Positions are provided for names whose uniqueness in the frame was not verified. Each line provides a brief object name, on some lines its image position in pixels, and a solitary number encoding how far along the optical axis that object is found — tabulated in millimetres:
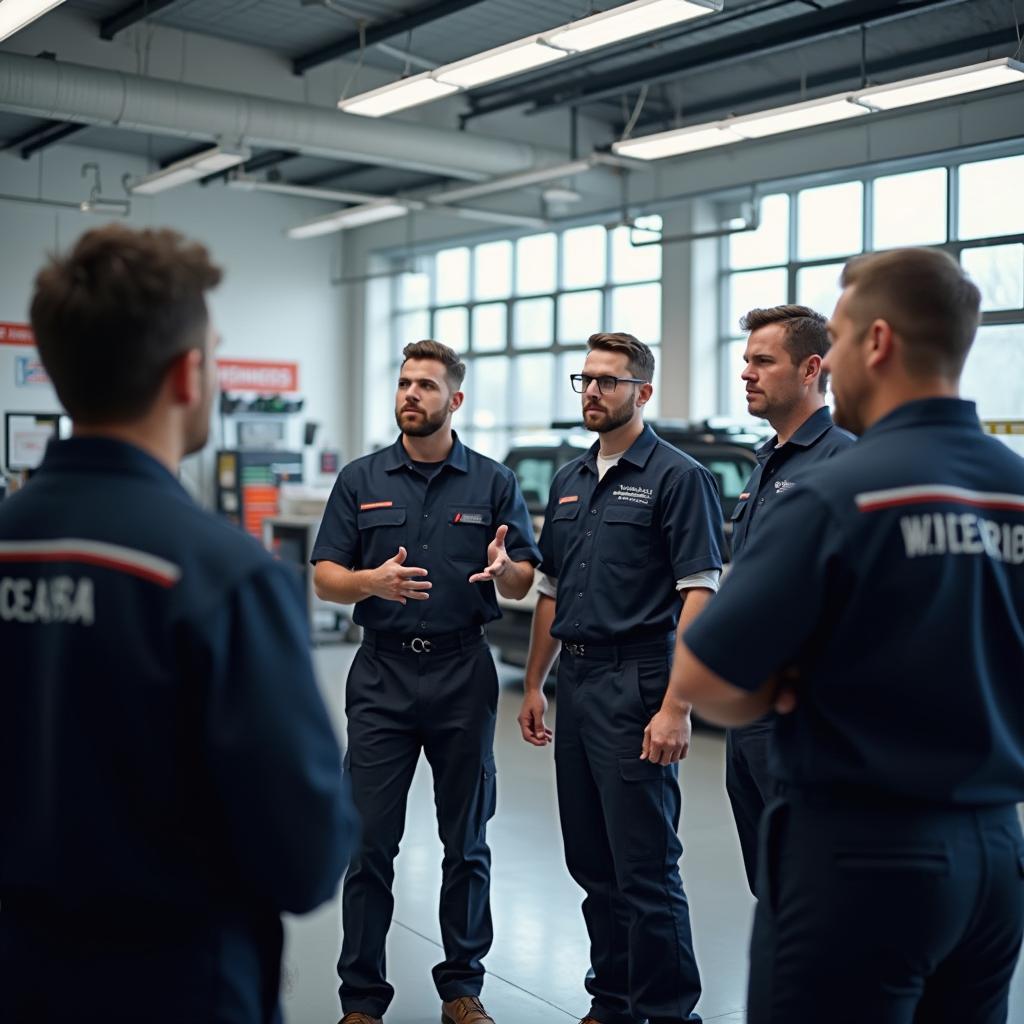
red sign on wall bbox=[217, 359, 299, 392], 14438
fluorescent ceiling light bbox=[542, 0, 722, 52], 6207
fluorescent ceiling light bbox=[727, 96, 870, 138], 7938
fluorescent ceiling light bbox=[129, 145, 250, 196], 9500
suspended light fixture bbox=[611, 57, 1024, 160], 7309
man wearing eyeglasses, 2951
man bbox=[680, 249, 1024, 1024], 1562
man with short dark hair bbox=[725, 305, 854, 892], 3078
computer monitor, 11555
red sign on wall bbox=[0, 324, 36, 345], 13180
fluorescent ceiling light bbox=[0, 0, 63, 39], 6441
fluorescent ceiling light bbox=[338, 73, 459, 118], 7711
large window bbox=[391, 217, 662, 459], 12641
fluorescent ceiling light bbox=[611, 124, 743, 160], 8578
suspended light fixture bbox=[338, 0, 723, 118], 6305
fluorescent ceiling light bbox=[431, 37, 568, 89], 6953
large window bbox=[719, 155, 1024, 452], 9766
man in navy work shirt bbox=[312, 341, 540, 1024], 3152
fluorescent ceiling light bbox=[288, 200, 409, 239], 11680
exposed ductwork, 8695
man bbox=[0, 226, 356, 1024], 1271
